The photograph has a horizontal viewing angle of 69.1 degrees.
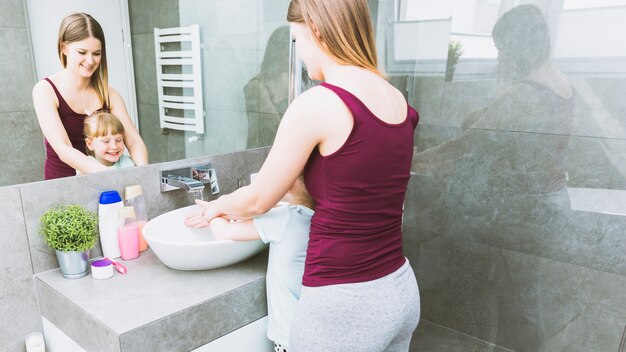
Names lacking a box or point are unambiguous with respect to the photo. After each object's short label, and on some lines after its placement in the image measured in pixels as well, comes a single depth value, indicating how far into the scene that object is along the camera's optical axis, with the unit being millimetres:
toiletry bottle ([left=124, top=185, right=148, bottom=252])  1507
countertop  1100
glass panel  1793
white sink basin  1270
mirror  1233
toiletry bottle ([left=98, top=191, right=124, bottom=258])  1428
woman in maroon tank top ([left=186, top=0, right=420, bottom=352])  1042
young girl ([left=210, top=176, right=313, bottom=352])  1290
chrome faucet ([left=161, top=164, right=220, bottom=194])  1591
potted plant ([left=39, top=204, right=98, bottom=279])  1271
